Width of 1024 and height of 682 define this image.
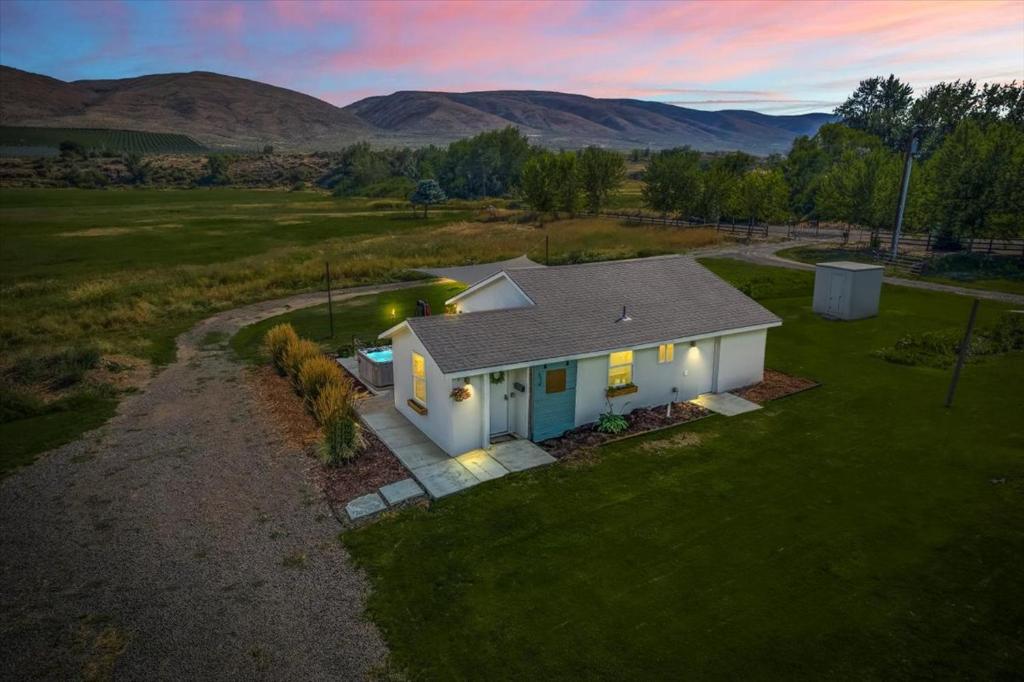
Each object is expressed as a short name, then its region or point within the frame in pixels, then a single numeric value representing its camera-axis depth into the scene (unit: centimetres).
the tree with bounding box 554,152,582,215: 8275
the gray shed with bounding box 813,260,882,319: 2948
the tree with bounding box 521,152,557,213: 8206
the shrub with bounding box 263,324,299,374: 2356
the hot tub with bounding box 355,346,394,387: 2147
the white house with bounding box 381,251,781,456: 1588
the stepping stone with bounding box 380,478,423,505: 1364
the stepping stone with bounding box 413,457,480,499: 1402
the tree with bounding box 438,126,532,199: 13312
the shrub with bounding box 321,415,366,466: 1555
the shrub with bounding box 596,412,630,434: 1708
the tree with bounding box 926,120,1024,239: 4131
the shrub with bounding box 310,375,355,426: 1716
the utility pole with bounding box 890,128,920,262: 4328
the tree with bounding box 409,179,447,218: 10088
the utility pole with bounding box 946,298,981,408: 1777
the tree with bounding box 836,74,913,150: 11531
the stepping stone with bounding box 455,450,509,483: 1470
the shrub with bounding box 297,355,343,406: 1973
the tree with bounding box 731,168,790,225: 6575
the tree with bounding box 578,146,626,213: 8350
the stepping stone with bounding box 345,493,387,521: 1301
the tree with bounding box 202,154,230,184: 16375
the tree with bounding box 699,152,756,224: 7088
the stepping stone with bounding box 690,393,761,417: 1876
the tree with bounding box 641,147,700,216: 7312
